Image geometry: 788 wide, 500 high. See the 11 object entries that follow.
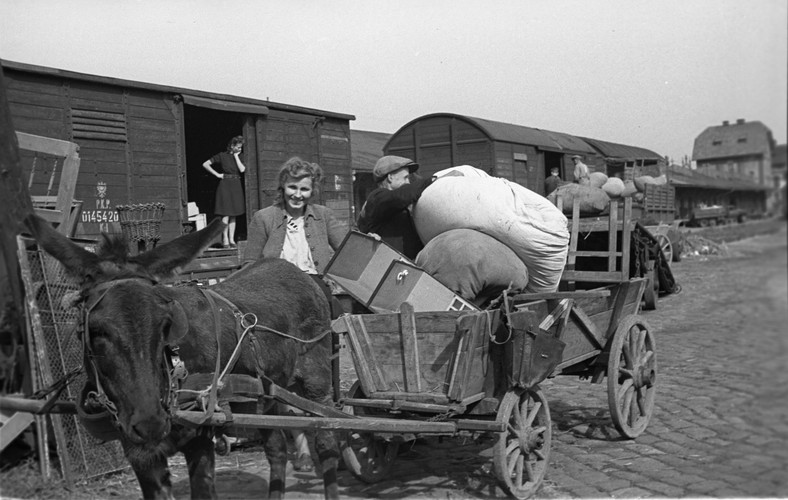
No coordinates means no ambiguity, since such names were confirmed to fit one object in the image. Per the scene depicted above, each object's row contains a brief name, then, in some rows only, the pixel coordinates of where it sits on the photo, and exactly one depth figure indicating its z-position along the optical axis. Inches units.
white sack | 174.6
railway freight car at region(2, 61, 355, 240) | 399.2
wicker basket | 370.6
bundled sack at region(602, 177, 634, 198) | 396.2
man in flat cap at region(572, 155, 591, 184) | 309.8
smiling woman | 178.4
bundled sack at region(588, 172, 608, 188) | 341.4
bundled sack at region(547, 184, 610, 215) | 281.1
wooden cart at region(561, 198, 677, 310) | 220.7
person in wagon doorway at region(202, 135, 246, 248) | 503.5
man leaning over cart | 188.1
